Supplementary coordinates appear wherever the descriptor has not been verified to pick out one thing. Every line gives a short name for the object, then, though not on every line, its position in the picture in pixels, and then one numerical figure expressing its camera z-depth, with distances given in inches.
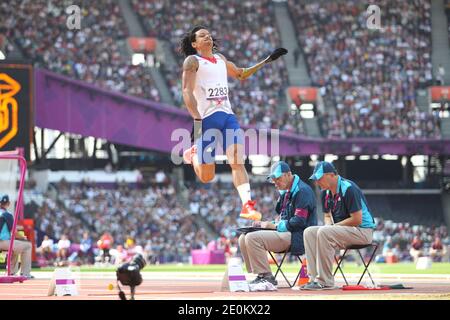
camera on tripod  410.9
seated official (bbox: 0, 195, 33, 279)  748.0
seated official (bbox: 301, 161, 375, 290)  551.2
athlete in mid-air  583.5
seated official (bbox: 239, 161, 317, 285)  577.9
